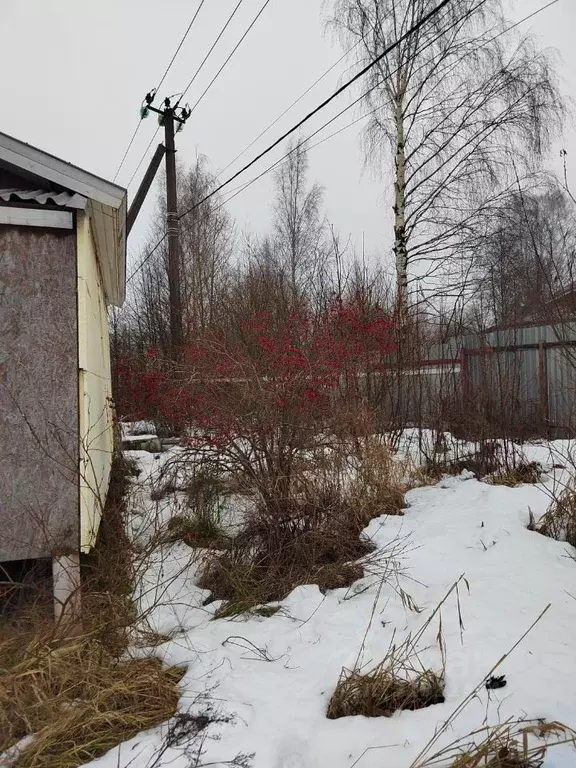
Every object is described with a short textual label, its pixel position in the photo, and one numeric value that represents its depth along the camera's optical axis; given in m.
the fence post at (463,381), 6.90
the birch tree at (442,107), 10.58
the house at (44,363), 3.30
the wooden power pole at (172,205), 10.34
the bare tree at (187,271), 14.06
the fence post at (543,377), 8.45
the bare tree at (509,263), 6.99
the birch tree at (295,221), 21.30
